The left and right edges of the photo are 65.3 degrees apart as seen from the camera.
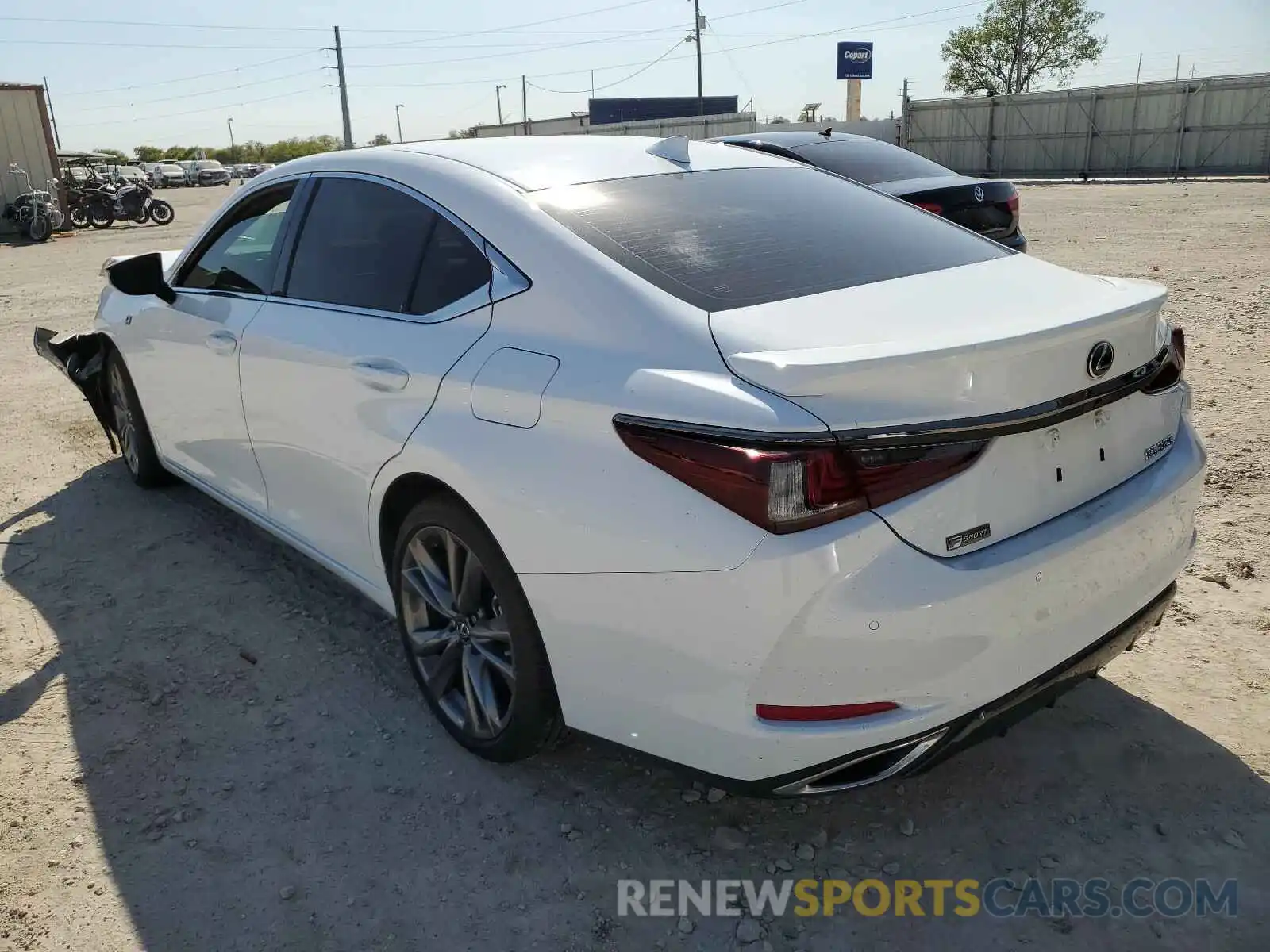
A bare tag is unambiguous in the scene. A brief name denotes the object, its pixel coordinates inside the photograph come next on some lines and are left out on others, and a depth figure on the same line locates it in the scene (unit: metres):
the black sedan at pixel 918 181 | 7.67
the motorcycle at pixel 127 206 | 25.00
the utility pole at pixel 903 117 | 34.04
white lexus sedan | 1.89
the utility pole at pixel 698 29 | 54.69
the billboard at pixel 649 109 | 59.41
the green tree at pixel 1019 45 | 55.59
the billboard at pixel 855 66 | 41.62
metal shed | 21.56
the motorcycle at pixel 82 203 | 24.97
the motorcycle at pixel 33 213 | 21.27
